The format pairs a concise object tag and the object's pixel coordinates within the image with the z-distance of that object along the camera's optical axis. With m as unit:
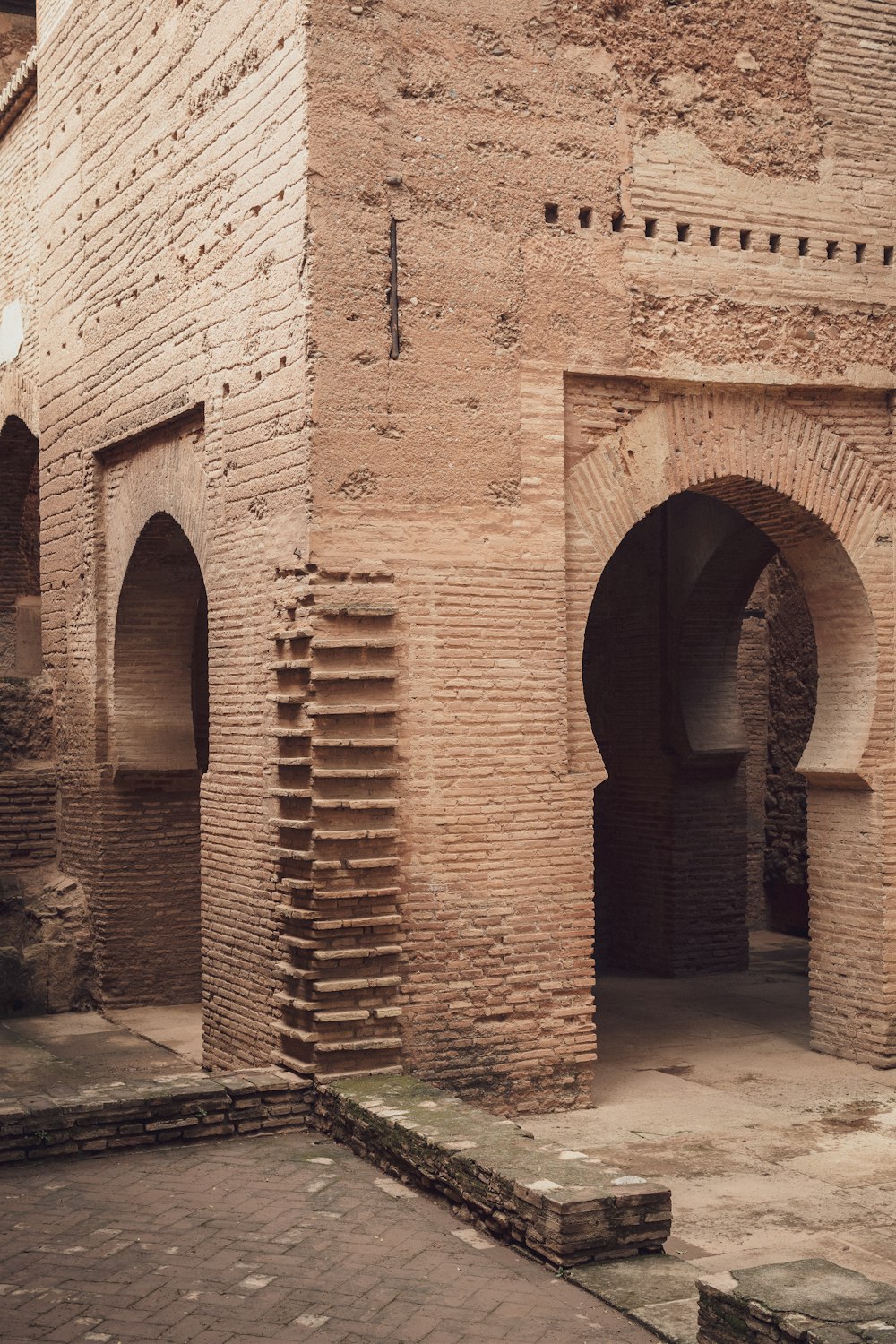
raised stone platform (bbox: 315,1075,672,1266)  5.52
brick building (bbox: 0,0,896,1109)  7.66
